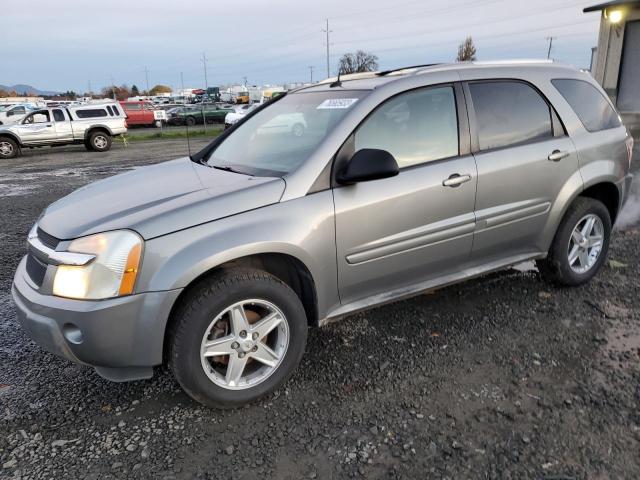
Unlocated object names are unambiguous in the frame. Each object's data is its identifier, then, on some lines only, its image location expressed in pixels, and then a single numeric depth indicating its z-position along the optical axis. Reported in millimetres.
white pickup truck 17031
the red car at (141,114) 34750
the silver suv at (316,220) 2484
